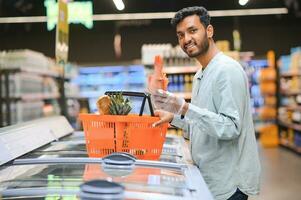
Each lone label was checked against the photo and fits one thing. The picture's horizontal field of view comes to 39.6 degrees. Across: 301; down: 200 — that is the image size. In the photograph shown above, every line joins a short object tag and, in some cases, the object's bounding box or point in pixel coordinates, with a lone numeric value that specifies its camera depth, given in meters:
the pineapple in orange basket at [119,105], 2.17
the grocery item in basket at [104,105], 2.18
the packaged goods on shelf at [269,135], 13.46
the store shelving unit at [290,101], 11.89
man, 2.15
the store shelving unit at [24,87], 7.82
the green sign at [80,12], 8.38
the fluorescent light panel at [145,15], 10.50
